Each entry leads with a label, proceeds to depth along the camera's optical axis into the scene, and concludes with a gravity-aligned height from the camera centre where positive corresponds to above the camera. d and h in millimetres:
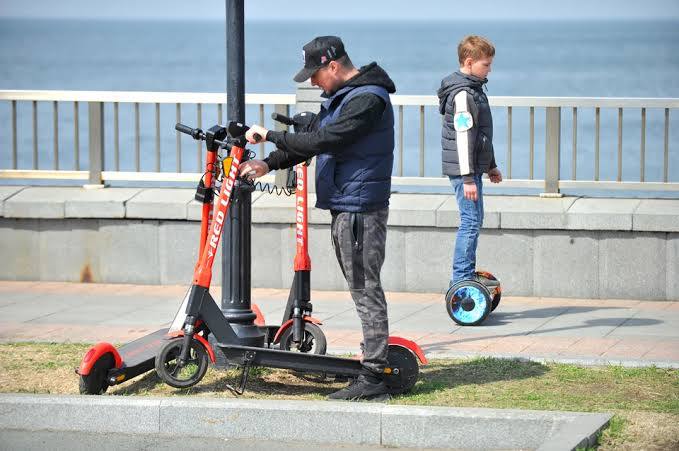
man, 14234 -41
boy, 18969 +103
